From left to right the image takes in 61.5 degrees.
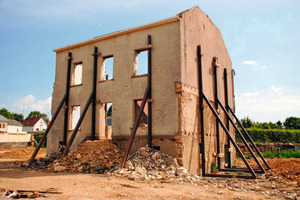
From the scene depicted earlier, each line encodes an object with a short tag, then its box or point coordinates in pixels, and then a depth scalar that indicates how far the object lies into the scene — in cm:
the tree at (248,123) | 2855
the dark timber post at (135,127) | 1036
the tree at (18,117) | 8506
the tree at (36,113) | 9431
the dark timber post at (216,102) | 1416
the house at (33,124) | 7169
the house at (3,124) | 5384
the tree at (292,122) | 4347
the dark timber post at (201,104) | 1201
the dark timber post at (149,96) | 1152
